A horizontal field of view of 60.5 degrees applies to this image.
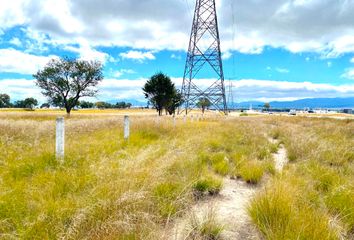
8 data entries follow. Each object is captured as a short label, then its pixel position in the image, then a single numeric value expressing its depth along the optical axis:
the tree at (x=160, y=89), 54.28
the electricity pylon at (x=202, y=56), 37.12
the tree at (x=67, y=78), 49.47
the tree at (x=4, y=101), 140.62
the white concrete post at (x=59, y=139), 6.18
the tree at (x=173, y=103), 59.96
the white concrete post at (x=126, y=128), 10.55
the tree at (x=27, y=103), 138.50
